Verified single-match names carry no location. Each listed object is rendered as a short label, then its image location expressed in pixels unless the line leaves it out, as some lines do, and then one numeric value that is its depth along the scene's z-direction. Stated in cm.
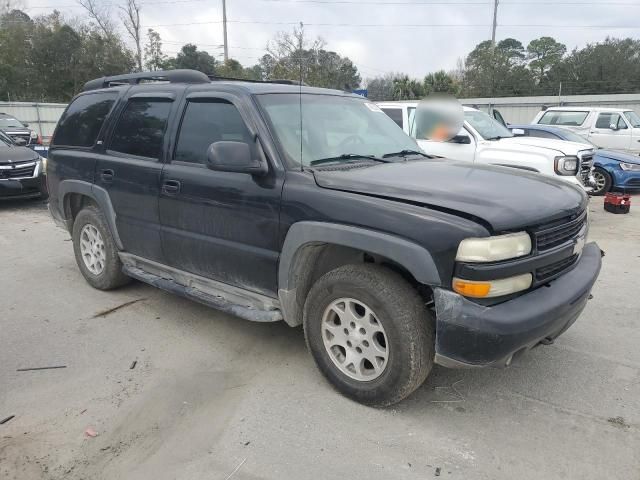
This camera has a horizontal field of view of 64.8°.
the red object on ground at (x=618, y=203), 915
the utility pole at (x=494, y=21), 3856
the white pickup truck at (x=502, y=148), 763
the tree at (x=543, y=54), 4923
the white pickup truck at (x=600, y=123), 1423
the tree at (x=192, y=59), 3484
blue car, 1036
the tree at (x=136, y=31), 3978
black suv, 257
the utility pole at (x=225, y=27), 3294
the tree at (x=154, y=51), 4122
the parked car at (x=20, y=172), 914
